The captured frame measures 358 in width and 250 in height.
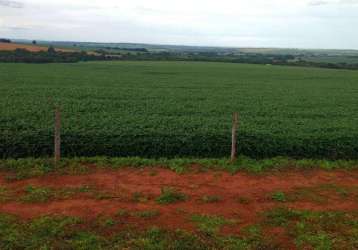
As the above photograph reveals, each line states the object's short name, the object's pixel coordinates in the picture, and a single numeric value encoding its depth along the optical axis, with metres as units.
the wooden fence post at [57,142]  10.79
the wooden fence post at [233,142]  11.42
